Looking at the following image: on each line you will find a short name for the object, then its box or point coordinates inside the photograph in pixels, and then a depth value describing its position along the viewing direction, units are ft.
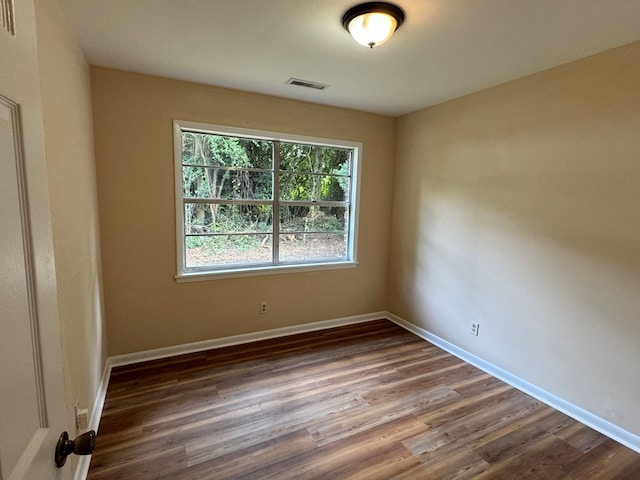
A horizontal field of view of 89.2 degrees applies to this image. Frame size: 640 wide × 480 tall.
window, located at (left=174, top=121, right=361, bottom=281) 9.91
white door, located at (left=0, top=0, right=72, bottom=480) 1.75
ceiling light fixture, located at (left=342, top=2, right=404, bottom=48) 5.53
